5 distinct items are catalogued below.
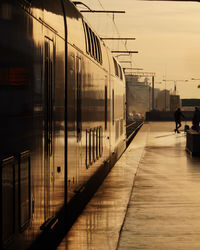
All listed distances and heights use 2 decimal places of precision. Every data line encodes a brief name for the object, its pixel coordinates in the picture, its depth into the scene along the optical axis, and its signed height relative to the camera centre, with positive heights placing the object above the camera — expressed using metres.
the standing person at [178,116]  57.44 -1.73
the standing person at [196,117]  43.69 -1.41
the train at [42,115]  6.20 -0.23
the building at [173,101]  152.27 -1.53
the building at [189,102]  155.25 -1.77
